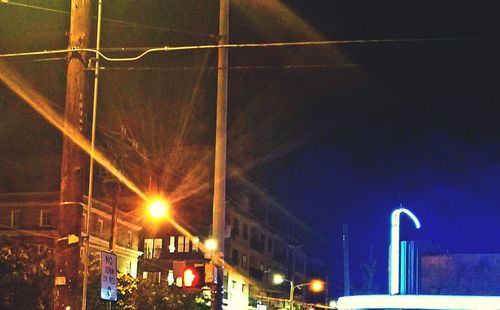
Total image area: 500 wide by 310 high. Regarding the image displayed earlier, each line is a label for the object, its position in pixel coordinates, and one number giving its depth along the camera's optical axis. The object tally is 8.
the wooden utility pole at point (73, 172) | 10.09
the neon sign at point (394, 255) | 22.08
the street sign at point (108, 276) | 10.56
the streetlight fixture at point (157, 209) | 22.98
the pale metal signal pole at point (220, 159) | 12.82
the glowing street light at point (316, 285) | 37.44
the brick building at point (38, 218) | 52.88
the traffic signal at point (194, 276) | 12.69
